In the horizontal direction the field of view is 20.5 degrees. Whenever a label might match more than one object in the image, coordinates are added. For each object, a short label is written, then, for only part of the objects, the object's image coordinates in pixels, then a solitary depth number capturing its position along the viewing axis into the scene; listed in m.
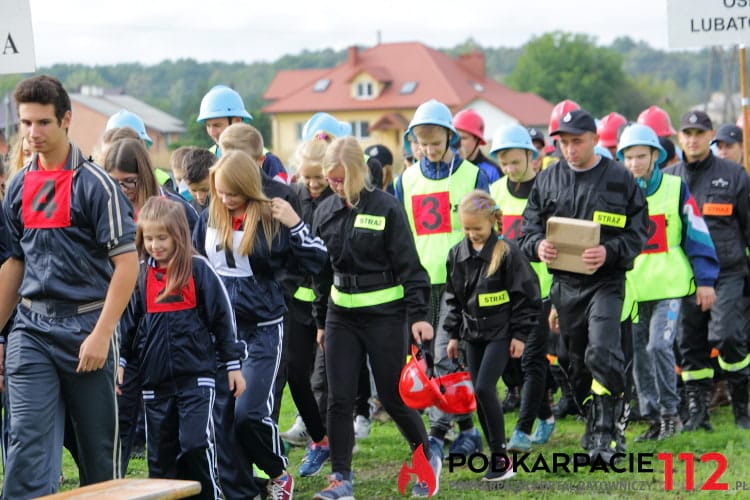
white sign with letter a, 13.54
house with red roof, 141.27
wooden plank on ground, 8.21
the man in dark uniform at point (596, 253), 13.76
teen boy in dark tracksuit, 9.62
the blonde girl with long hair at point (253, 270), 11.92
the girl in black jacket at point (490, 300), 13.87
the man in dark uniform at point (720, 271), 16.68
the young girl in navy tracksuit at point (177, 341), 10.93
